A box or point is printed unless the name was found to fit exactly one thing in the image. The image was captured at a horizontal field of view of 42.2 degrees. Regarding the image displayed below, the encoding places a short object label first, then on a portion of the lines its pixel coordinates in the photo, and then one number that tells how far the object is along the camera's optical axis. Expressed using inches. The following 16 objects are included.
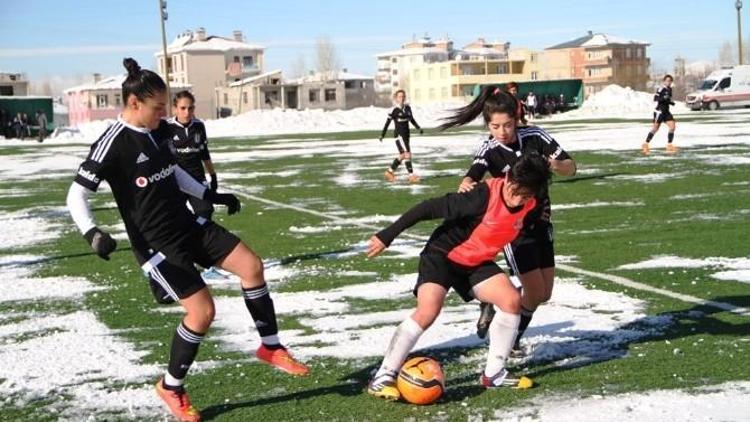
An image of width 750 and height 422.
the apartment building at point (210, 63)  5315.0
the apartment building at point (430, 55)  7436.0
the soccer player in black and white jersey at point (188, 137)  444.5
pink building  4352.9
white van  2443.4
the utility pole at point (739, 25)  2623.0
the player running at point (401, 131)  842.2
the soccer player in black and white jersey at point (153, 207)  213.8
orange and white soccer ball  219.3
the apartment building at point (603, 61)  5644.7
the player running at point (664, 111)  1012.5
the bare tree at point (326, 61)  5874.5
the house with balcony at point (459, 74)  5349.4
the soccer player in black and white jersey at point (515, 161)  248.1
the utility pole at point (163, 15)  2330.2
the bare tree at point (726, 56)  7076.8
